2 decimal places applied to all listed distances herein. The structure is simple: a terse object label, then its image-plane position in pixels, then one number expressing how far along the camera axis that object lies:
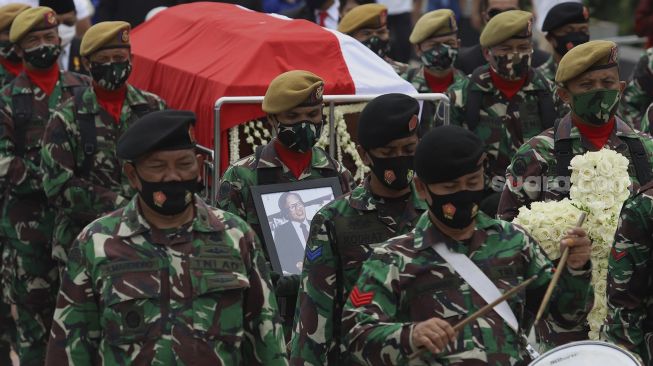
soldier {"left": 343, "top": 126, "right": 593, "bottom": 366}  10.48
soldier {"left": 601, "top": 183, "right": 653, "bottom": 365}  12.42
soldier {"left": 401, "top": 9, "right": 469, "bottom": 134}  21.43
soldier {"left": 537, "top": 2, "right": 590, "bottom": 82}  19.99
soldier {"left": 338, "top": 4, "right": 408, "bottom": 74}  22.39
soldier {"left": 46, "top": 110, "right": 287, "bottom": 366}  11.16
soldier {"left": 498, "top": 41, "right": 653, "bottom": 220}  14.85
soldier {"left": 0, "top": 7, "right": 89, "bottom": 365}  18.99
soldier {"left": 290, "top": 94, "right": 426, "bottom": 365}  12.67
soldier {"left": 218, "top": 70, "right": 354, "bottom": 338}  14.94
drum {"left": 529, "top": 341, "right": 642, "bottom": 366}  10.15
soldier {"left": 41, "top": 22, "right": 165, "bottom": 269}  17.70
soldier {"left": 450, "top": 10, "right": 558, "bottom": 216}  18.40
